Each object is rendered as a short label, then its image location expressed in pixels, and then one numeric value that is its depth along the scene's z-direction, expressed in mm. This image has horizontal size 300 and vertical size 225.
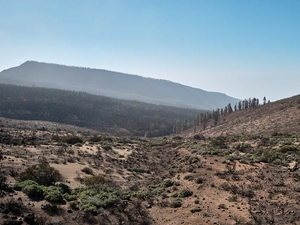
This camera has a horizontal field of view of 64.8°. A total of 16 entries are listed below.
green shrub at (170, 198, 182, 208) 13148
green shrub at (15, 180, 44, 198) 12352
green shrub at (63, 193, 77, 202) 12938
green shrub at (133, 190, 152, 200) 14664
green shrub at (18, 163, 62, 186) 14749
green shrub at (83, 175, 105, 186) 16625
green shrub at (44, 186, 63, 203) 12219
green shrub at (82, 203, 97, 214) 11797
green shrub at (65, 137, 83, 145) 34806
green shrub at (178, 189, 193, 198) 14503
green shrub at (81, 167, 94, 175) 20008
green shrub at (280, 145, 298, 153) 23719
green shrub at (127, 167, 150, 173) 22948
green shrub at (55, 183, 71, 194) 14239
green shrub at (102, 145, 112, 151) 32094
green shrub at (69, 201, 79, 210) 12020
